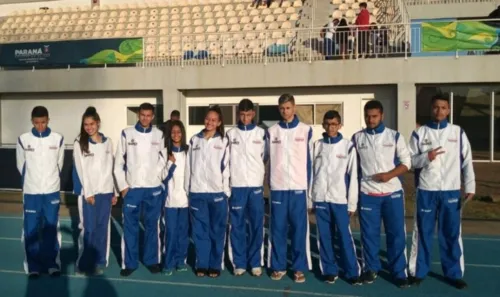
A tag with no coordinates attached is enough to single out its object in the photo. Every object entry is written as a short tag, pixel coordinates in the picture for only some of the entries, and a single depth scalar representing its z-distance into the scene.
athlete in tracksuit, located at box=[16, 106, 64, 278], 6.73
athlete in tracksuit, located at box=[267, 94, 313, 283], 6.50
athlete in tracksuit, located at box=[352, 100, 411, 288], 6.31
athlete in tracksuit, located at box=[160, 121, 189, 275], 6.89
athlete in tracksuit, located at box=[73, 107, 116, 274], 6.77
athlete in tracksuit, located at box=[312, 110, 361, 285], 6.39
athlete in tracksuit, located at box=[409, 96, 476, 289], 6.25
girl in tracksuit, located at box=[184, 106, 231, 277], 6.66
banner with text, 20.22
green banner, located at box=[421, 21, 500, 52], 16.97
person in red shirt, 17.89
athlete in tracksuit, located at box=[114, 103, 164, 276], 6.81
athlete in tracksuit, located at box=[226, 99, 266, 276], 6.62
